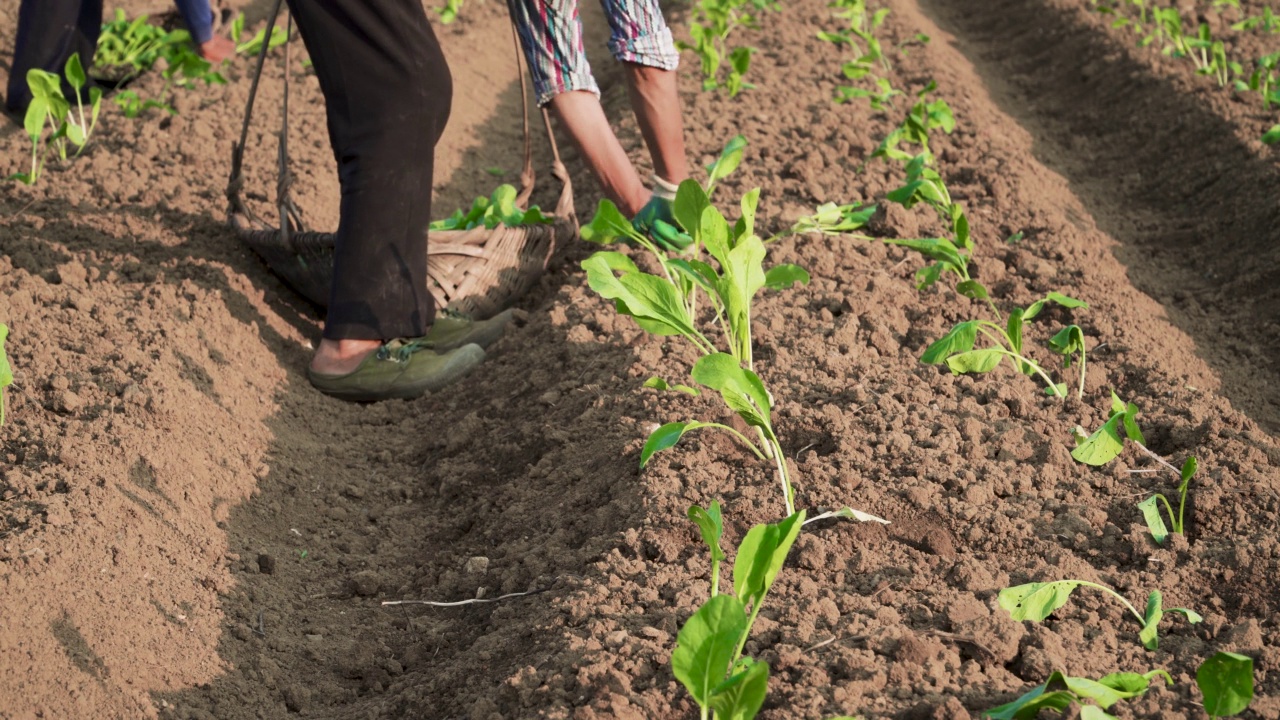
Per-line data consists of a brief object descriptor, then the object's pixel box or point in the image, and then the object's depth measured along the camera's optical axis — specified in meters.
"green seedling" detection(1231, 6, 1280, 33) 4.98
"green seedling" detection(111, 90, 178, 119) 4.15
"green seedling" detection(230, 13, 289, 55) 4.96
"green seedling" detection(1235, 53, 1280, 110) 4.13
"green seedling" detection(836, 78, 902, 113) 4.18
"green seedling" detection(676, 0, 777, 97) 4.36
